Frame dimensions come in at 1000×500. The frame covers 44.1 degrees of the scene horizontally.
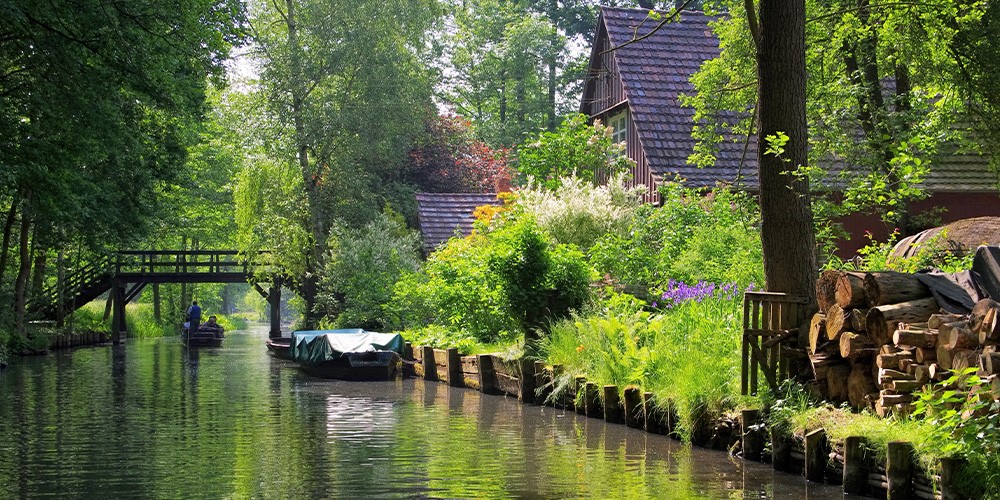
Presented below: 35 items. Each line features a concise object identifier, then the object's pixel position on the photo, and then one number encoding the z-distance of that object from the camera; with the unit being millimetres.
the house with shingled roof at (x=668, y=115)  28953
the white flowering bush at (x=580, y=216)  25641
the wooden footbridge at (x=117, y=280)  45562
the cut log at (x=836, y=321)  11680
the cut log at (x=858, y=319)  11461
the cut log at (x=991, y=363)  9367
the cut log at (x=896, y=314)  10984
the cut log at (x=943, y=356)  10172
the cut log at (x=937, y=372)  10375
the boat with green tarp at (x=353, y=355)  27047
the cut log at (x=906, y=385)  10766
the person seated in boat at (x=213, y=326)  50625
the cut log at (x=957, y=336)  9930
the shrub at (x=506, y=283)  21266
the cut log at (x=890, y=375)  10942
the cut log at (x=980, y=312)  9720
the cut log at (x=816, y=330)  12211
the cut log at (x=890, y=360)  10969
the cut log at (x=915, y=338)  10500
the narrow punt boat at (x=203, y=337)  49025
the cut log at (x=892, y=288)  11305
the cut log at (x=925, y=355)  10602
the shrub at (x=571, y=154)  30875
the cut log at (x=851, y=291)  11586
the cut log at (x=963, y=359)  9852
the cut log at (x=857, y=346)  11453
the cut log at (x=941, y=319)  10352
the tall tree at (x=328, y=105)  40812
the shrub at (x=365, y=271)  34969
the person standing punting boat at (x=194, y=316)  49031
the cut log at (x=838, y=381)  11977
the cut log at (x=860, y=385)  11516
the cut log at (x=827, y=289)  11969
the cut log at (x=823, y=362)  12117
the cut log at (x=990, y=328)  9539
